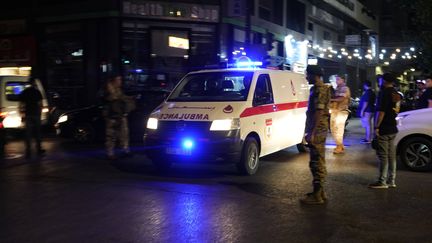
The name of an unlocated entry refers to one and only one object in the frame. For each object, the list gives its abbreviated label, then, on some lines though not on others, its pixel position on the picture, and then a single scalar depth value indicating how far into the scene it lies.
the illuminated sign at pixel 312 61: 30.94
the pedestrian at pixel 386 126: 8.08
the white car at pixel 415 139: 9.52
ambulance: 8.90
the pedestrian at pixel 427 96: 11.78
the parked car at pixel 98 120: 14.09
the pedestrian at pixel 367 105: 14.18
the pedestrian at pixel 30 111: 11.69
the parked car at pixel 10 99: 15.11
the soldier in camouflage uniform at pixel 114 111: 11.16
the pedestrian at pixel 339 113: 12.40
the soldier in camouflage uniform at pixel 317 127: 7.15
